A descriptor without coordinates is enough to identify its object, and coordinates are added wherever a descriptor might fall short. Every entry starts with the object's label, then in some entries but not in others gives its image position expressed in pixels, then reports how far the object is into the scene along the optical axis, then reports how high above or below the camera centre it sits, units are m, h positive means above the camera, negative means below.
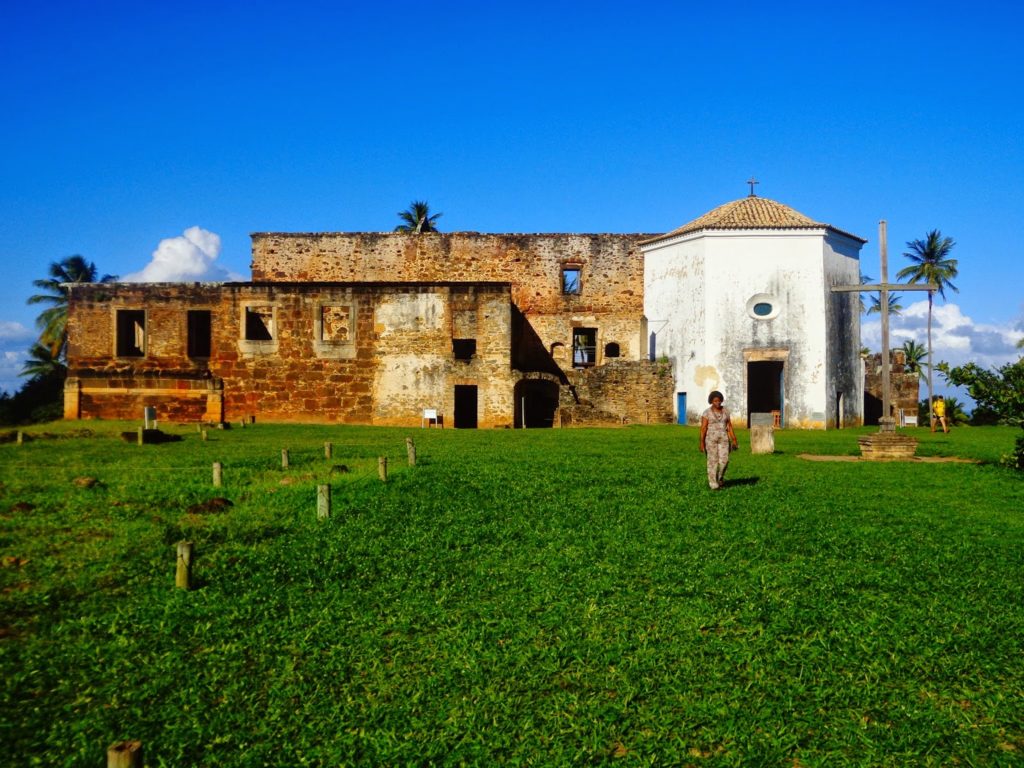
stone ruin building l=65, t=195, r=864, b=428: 27.28 +2.18
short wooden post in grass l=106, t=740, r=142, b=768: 3.31 -1.35
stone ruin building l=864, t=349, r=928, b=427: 30.08 +0.67
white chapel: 27.83 +3.10
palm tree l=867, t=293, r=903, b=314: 53.17 +6.56
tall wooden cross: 16.25 +2.12
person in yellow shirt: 24.35 -0.04
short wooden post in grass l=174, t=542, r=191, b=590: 7.01 -1.31
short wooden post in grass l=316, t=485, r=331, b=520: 9.39 -1.01
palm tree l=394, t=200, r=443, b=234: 45.19 +10.52
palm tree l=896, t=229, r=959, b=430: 47.62 +8.23
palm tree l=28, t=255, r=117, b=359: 40.38 +4.74
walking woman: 11.20 -0.39
